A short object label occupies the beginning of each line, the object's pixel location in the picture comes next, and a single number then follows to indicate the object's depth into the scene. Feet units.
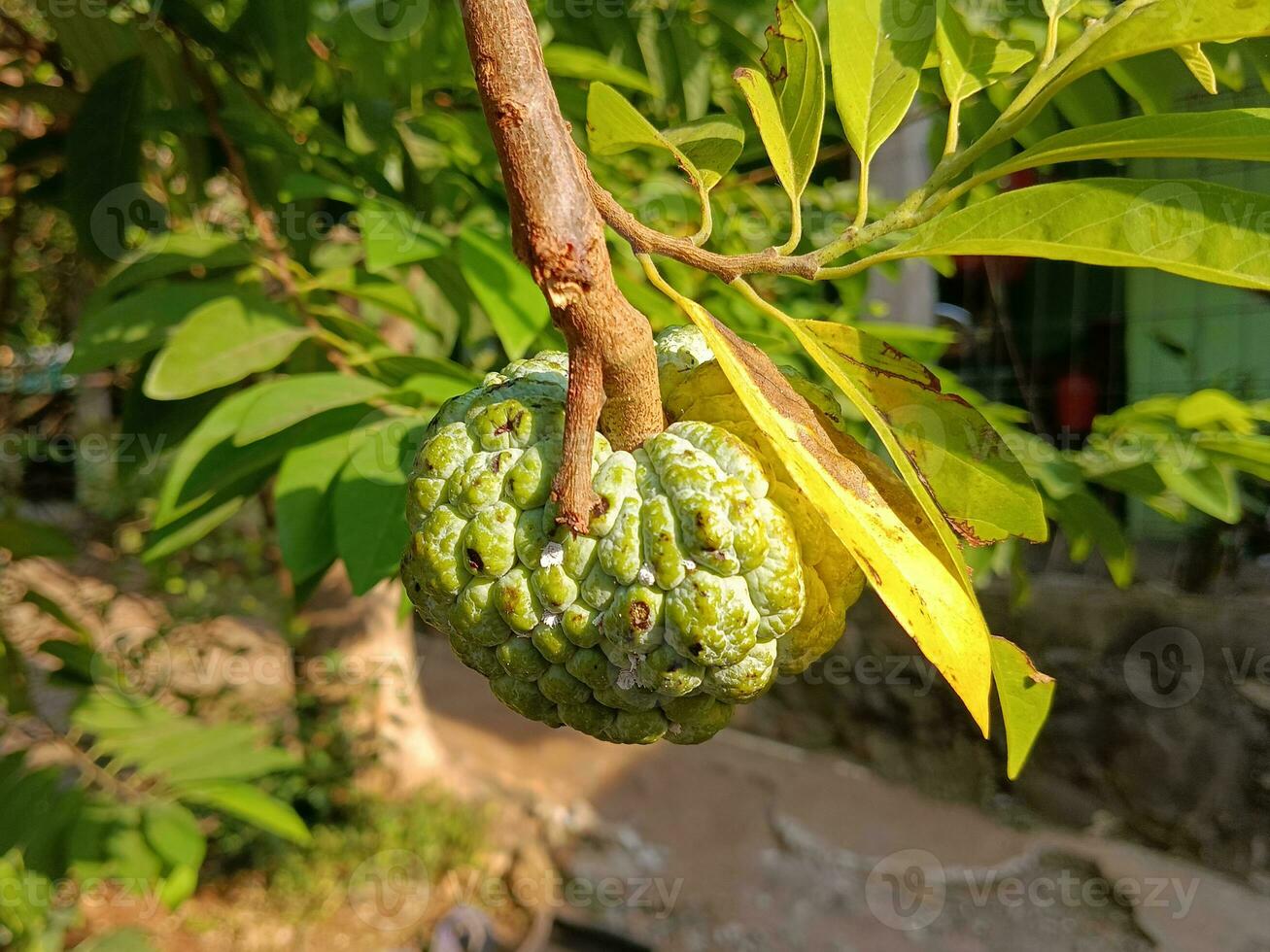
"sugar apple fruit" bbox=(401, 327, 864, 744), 0.50
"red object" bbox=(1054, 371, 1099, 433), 4.10
